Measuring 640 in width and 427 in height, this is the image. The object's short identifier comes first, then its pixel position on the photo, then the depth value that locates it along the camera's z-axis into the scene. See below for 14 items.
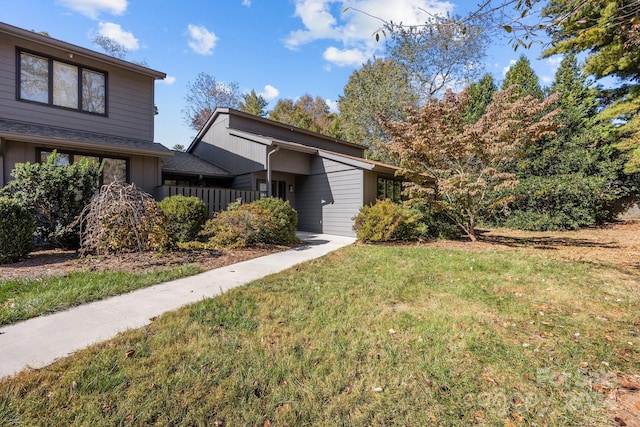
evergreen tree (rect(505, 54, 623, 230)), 12.02
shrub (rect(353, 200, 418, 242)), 9.09
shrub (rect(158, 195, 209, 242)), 7.84
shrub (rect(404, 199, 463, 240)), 9.84
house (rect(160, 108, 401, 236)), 11.27
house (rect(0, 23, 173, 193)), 7.96
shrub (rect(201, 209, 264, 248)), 7.71
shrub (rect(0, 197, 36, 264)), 5.62
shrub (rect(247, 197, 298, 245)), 8.44
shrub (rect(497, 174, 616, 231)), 11.88
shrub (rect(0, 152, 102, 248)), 6.39
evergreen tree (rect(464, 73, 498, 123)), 15.37
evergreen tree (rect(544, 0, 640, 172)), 11.22
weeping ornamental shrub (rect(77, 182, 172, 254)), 6.08
